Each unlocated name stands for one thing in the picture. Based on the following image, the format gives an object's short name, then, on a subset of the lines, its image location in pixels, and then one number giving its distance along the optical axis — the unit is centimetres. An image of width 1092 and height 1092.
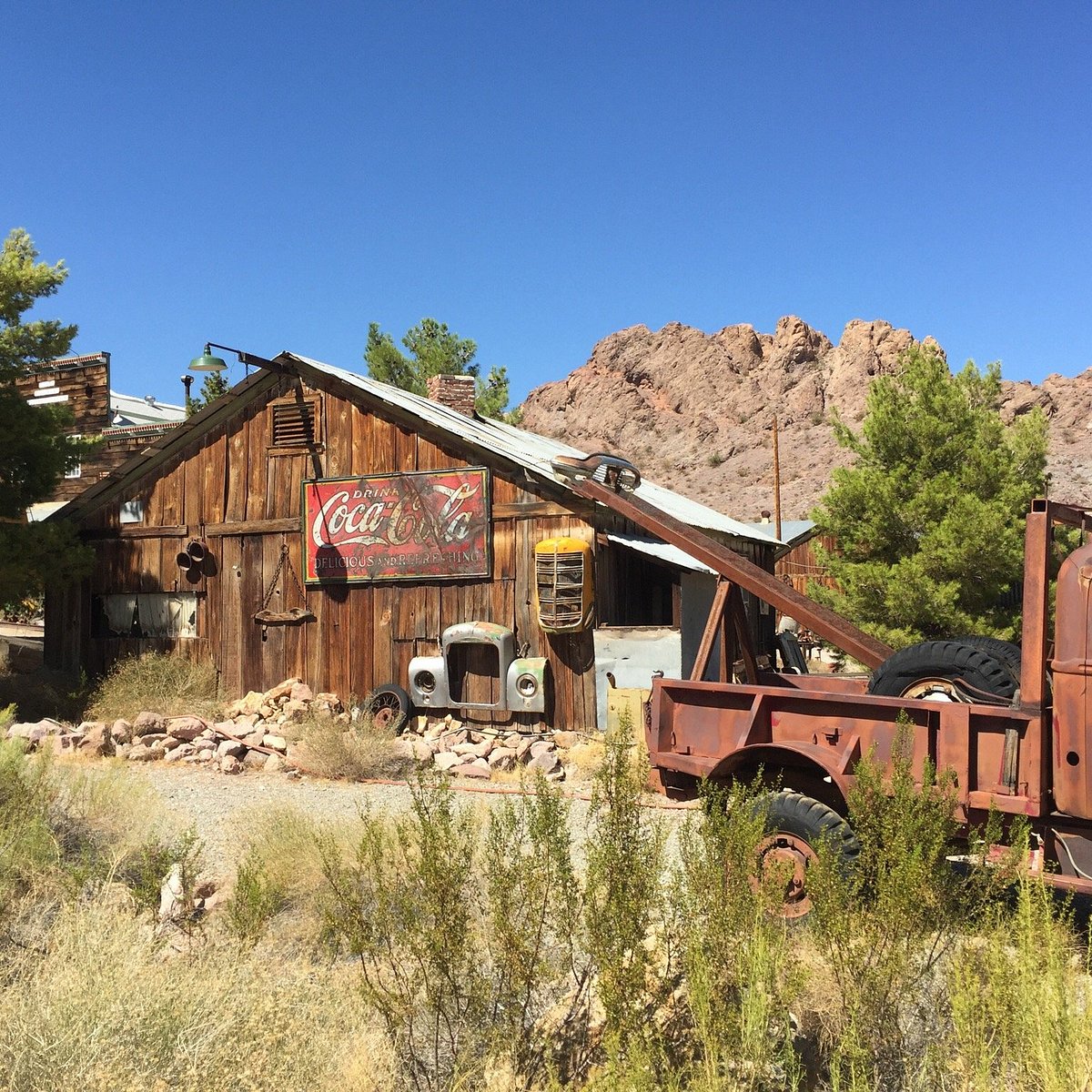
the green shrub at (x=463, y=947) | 382
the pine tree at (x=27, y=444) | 1485
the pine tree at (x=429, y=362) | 3225
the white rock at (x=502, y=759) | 1198
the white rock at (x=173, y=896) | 553
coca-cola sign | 1420
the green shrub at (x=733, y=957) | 337
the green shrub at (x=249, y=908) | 480
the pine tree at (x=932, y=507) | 1691
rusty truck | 483
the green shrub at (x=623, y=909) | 345
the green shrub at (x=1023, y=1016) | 319
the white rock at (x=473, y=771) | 1148
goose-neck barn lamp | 1400
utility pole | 3160
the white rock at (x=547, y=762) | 1186
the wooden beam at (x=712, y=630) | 682
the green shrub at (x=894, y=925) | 387
